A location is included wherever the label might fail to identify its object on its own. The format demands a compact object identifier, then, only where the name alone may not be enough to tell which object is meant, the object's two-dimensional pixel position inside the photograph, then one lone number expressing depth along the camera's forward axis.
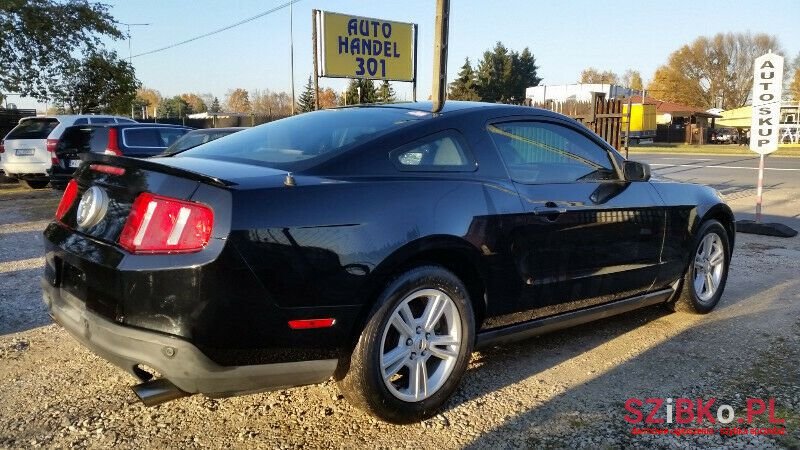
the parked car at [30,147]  13.33
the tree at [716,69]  68.75
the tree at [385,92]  36.53
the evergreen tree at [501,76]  58.94
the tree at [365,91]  35.06
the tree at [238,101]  116.75
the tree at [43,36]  19.11
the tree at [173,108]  90.62
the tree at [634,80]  91.25
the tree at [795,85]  65.25
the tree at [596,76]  96.62
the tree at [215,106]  117.47
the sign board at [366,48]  16.67
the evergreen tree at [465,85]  55.81
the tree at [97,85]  21.86
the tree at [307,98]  57.78
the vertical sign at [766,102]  8.93
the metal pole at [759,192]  9.11
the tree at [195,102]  115.36
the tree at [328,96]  84.44
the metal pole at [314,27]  16.31
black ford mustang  2.41
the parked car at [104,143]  11.59
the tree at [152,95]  108.86
